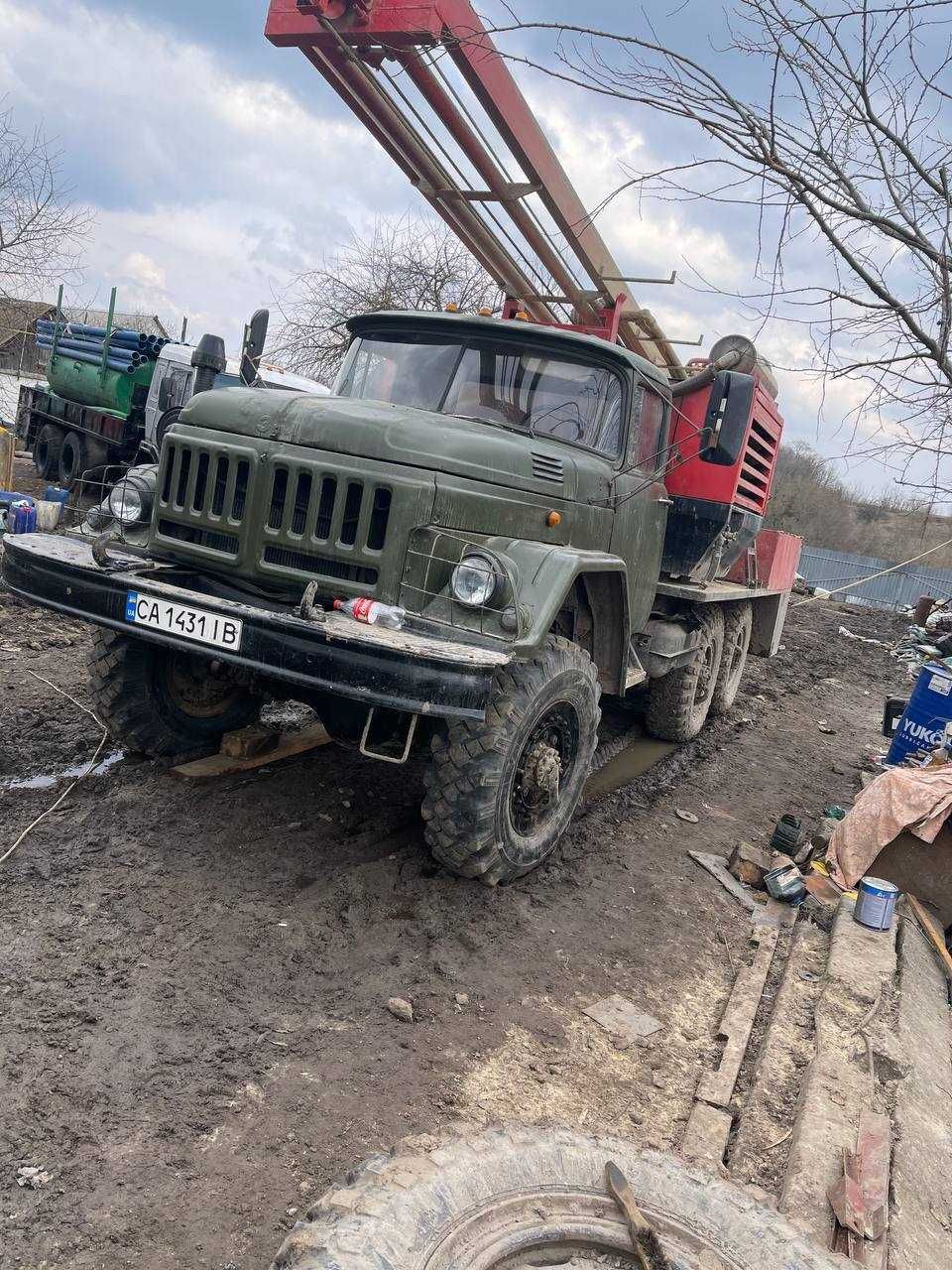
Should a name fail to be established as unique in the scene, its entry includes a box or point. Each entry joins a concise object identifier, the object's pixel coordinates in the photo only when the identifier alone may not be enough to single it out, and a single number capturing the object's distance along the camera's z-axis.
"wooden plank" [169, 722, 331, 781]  4.72
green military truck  3.48
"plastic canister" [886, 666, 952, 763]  5.58
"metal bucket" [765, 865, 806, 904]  4.58
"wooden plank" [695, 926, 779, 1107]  3.01
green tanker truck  13.18
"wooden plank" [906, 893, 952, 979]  4.24
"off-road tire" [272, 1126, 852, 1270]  1.62
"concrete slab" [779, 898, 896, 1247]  2.51
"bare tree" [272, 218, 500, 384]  15.10
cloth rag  4.43
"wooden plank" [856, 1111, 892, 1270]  2.33
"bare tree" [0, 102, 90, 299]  13.73
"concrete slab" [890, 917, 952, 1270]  2.46
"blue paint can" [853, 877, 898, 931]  4.14
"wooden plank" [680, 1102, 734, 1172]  2.65
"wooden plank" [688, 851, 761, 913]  4.57
